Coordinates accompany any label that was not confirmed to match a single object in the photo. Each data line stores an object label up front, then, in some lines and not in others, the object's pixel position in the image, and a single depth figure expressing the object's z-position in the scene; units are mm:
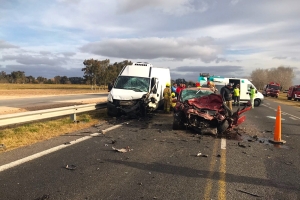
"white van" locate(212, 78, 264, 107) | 24547
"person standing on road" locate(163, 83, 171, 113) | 15648
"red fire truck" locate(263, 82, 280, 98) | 50850
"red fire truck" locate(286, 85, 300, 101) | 42084
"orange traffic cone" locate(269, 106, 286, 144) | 8836
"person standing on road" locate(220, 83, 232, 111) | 15695
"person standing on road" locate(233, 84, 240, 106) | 22484
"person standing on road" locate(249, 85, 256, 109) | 23297
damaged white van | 12844
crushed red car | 9562
